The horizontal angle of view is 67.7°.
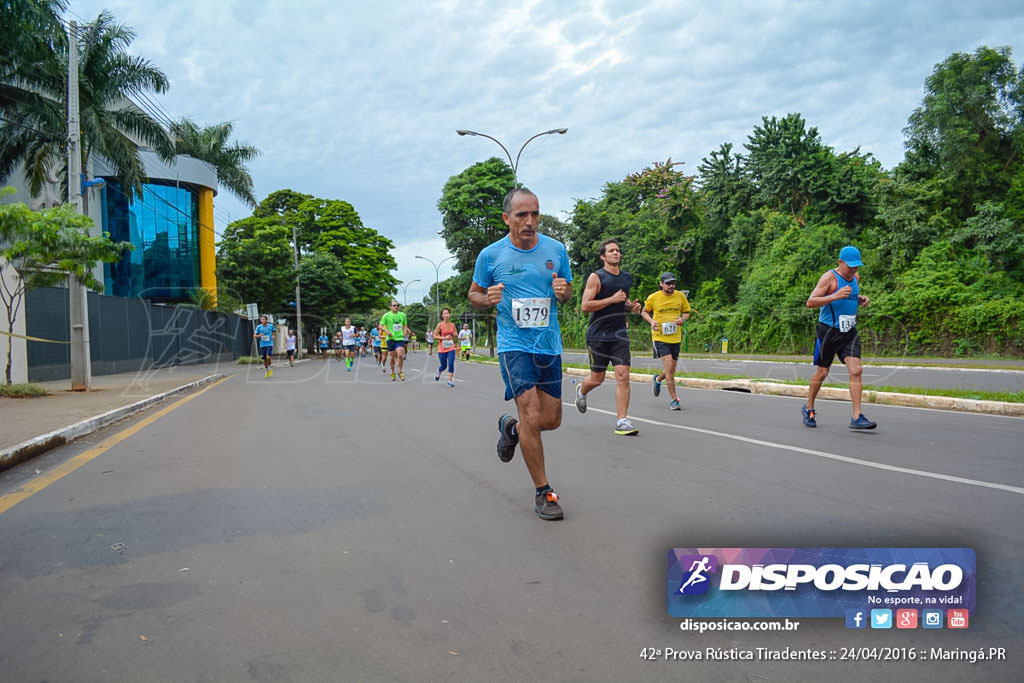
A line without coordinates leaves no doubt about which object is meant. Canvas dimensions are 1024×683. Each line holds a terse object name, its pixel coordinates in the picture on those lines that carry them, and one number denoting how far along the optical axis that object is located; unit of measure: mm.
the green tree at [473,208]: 44562
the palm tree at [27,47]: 19656
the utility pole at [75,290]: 14836
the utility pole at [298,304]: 43544
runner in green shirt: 18656
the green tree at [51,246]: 12727
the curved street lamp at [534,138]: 24828
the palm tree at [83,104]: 23672
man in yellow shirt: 9773
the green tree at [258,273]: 38781
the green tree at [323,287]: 49562
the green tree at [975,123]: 25016
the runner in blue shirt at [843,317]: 7410
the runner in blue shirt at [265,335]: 22234
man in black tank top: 7590
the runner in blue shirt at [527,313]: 4621
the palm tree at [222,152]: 45031
